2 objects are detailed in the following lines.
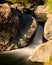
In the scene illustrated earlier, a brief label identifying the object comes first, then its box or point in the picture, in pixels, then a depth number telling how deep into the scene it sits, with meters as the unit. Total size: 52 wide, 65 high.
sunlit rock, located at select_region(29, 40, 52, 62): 10.40
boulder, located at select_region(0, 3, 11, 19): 12.18
